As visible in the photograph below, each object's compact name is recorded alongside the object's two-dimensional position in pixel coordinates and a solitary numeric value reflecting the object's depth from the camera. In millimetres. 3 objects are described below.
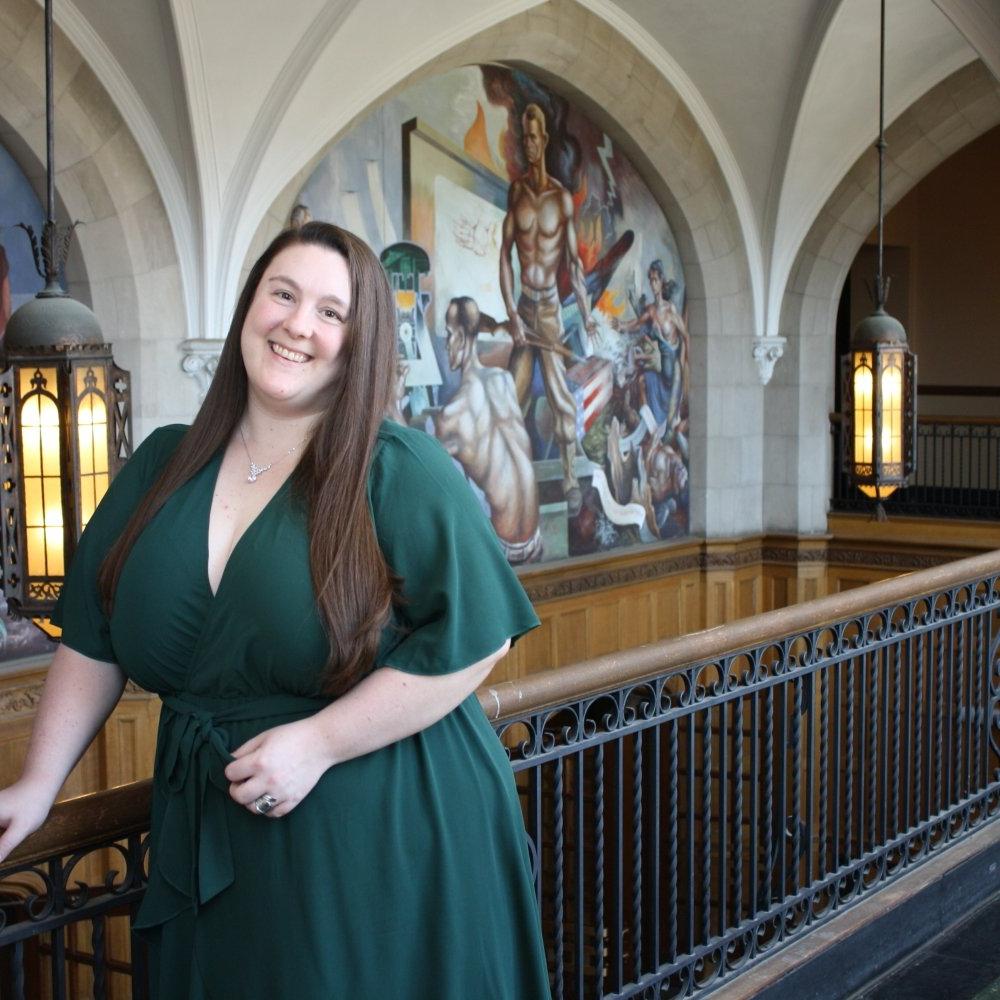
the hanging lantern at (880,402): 8102
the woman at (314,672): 1923
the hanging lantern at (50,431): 4750
